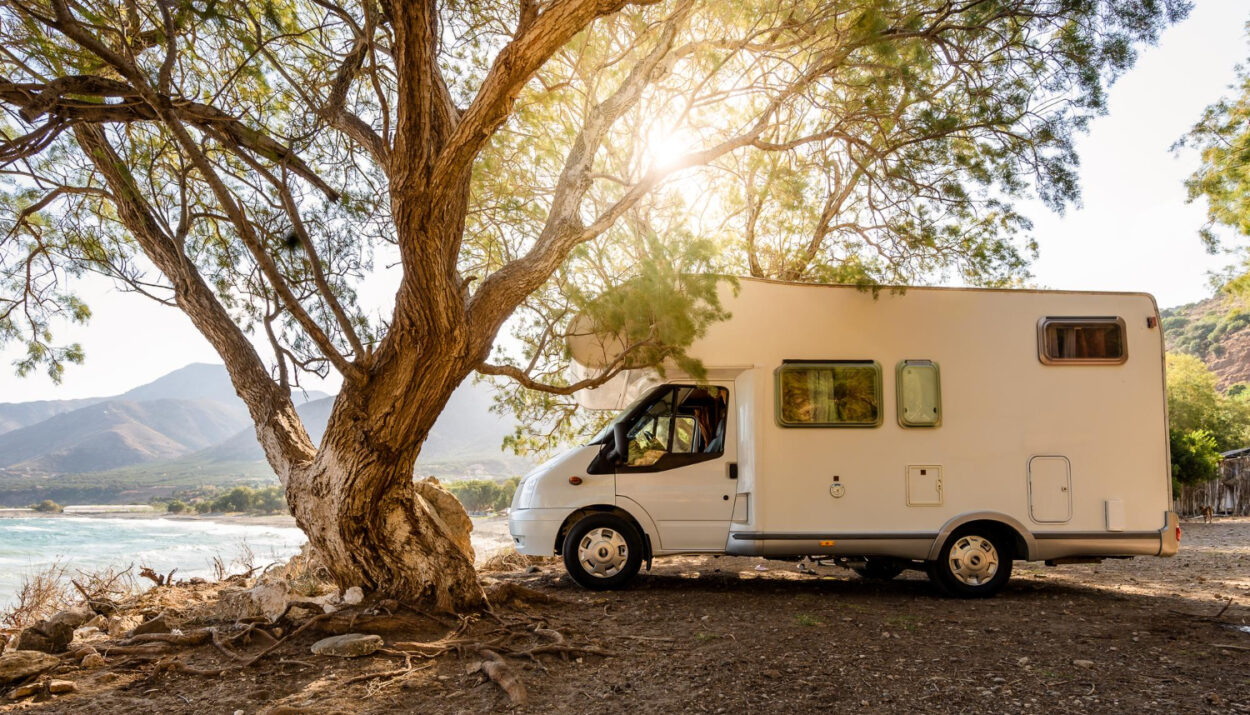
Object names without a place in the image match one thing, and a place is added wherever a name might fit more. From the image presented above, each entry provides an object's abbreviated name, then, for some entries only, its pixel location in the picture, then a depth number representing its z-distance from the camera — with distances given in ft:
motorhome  23.13
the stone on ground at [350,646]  16.21
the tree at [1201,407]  92.32
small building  61.36
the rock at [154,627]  17.72
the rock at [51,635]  15.98
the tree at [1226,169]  45.11
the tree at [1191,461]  56.75
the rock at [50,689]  13.67
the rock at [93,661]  15.30
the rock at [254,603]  18.89
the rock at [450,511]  32.91
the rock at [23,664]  13.99
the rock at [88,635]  18.15
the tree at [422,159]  17.54
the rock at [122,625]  18.72
